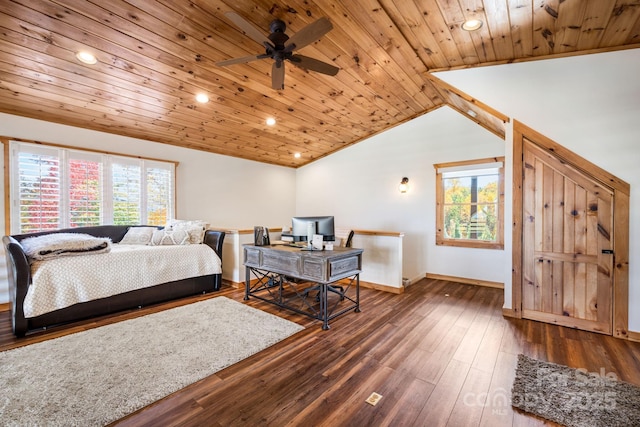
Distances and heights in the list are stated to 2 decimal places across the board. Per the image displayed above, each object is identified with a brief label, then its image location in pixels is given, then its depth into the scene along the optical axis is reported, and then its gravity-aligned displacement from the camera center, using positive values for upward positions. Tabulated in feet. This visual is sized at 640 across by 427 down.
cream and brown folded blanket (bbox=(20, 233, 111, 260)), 9.56 -1.24
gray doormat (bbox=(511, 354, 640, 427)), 5.50 -3.95
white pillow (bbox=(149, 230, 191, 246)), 13.65 -1.27
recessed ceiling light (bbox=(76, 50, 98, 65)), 8.82 +4.97
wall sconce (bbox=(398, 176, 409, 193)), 18.12 +1.93
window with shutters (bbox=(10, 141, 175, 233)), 11.61 +1.09
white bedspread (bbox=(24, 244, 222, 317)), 9.27 -2.38
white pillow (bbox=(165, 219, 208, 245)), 14.11 -0.80
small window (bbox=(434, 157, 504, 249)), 15.45 +0.70
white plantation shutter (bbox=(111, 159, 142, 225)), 14.15 +1.06
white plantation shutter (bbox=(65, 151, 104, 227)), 12.78 +1.07
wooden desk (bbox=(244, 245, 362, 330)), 9.79 -2.25
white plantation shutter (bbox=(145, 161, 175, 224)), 15.37 +1.20
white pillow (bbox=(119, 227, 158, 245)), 13.71 -1.21
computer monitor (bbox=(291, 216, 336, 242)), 11.33 -0.58
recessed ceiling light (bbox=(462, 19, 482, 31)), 8.81 +6.16
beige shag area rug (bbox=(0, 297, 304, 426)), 5.65 -3.96
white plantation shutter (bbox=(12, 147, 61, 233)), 11.51 +0.90
